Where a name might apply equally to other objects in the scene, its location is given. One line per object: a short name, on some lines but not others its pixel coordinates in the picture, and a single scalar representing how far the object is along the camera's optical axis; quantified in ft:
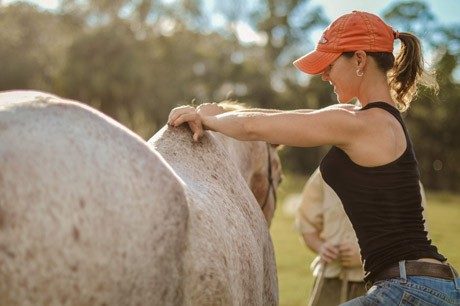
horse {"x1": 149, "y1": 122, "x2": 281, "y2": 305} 8.07
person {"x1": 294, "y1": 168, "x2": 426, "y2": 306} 15.44
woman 9.21
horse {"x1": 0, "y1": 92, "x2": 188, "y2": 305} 6.49
